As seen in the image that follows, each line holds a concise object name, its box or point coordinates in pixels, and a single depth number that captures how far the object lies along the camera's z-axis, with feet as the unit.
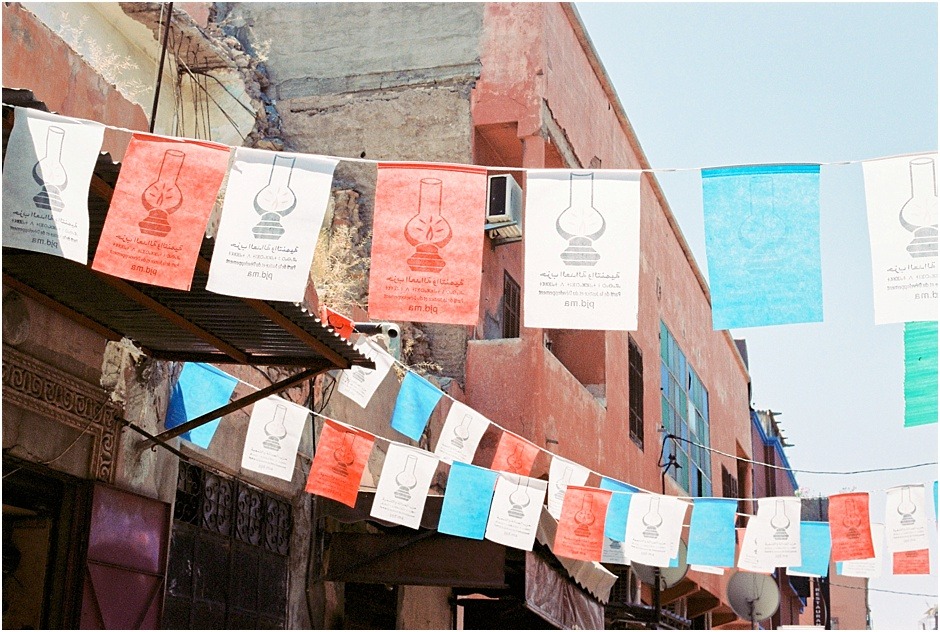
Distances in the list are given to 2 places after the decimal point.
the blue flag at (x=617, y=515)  37.63
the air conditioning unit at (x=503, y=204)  43.37
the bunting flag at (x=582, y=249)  21.44
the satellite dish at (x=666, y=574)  47.26
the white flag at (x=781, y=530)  39.22
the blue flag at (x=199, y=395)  28.14
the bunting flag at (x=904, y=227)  21.26
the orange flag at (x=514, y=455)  36.91
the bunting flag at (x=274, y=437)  29.58
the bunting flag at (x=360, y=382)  33.14
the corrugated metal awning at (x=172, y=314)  21.47
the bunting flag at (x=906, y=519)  36.86
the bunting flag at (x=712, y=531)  38.50
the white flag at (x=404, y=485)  31.94
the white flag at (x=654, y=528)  37.22
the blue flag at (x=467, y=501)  32.81
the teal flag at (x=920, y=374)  24.00
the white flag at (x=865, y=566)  38.52
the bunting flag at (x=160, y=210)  19.65
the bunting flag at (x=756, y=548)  39.32
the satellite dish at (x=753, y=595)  52.11
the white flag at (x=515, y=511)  33.06
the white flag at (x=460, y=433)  35.83
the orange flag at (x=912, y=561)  38.06
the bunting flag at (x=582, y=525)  35.32
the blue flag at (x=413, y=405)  34.99
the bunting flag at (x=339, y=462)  30.32
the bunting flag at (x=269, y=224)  20.24
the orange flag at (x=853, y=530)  37.83
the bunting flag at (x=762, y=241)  21.81
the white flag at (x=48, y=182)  18.92
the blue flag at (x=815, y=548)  39.32
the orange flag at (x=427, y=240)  21.52
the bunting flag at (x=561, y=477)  37.52
